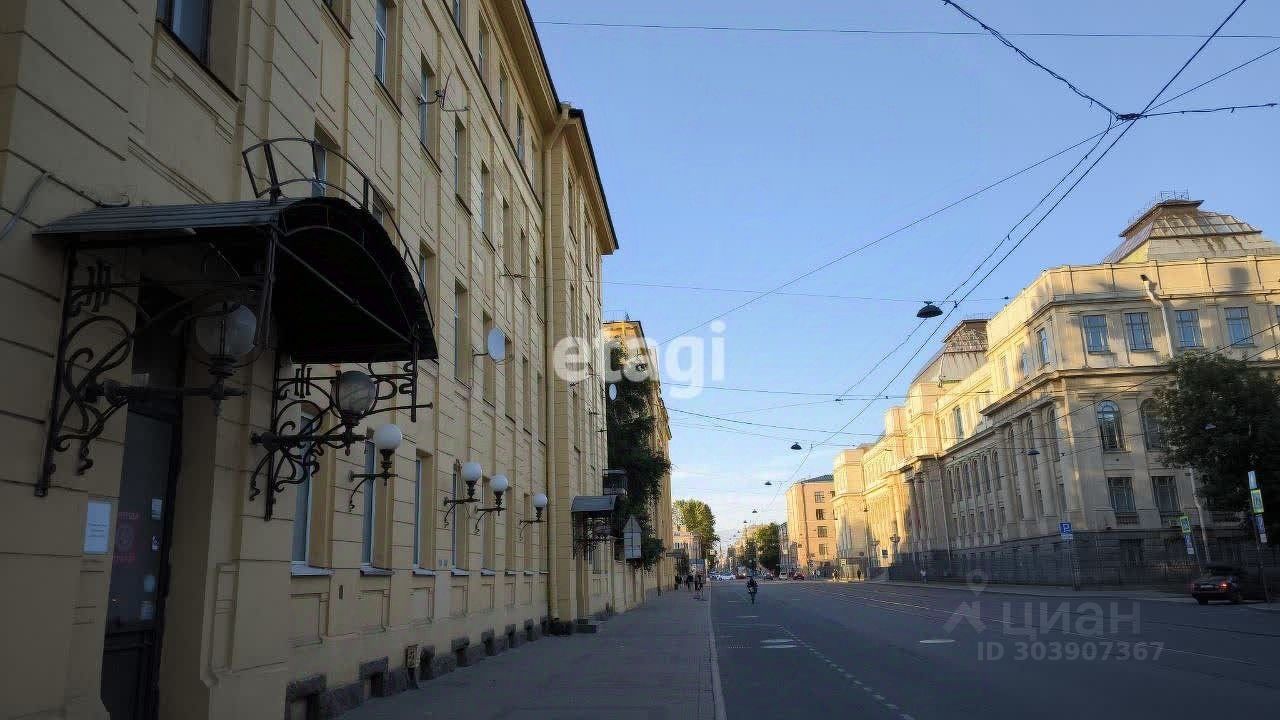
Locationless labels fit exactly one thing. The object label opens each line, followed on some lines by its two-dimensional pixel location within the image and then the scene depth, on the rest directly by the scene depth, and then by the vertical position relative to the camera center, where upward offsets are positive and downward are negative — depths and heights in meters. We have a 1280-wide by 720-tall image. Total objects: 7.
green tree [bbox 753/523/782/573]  172.50 +3.03
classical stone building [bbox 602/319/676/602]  51.86 +11.32
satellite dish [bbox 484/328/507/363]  19.00 +4.58
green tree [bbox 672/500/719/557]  145.88 +7.05
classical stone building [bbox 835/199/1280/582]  54.25 +10.53
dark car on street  33.59 -1.25
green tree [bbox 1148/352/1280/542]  38.19 +5.01
